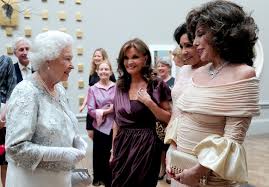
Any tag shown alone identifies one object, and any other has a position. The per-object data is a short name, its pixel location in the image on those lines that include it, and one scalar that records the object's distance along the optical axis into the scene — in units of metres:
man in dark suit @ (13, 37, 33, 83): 4.01
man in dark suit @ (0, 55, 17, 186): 3.60
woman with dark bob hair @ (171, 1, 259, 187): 1.62
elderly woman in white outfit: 1.93
